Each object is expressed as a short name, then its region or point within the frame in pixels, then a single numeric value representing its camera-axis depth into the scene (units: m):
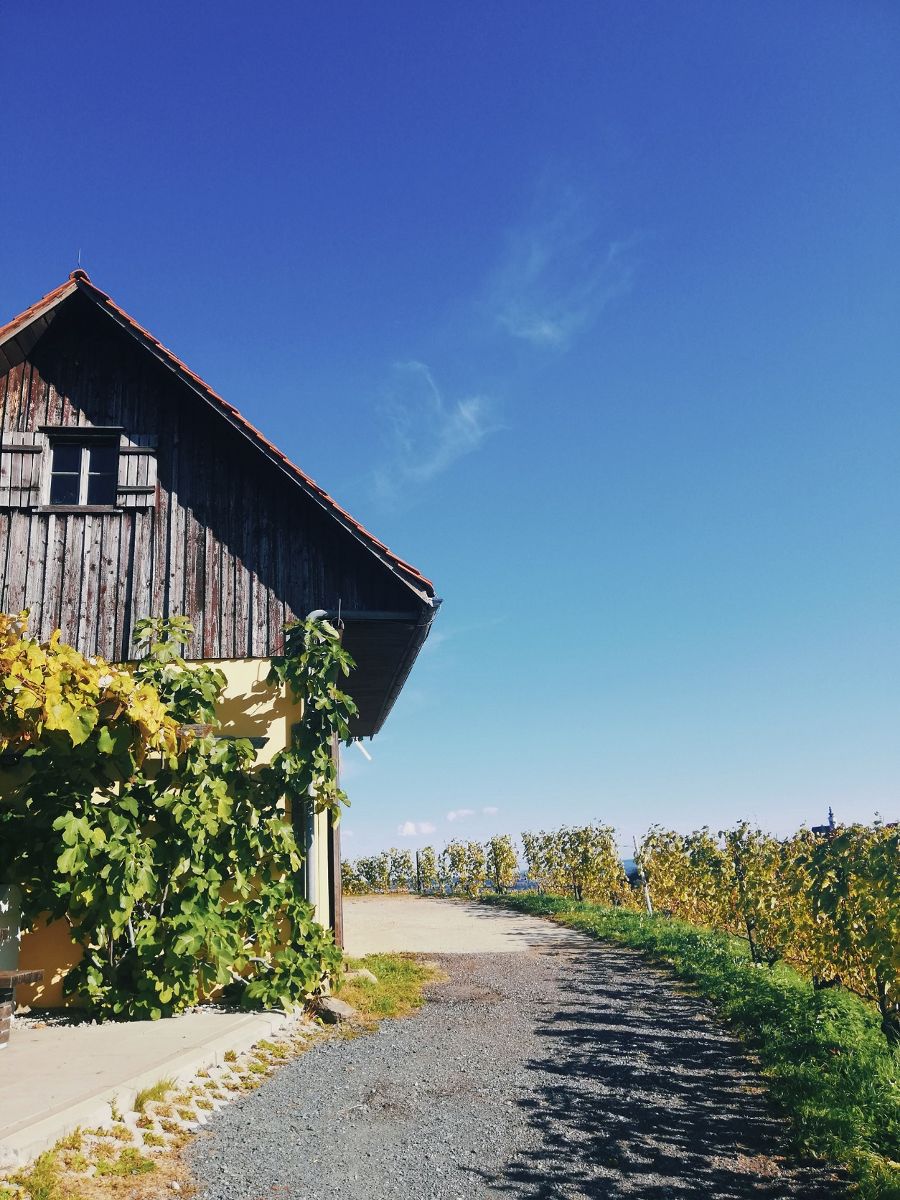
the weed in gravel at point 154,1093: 4.63
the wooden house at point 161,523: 8.71
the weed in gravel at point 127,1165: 3.93
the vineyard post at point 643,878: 20.31
